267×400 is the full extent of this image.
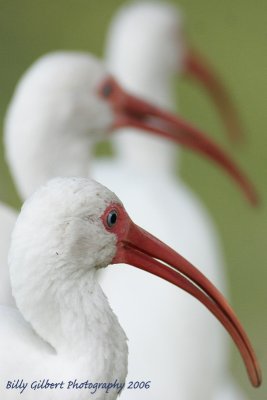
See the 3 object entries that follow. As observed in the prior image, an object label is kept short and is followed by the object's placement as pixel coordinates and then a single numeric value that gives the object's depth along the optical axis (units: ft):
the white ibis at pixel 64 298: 23.06
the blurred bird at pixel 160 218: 33.32
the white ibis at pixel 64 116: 32.40
